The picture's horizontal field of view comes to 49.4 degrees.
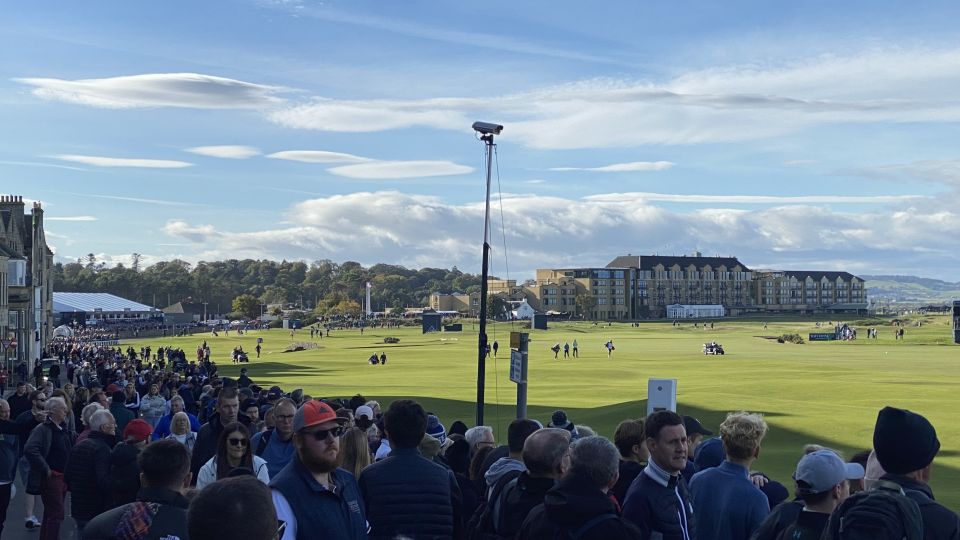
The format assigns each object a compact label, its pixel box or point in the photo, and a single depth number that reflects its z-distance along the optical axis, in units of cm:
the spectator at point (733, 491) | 720
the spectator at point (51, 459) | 1293
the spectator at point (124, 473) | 935
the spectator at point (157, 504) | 492
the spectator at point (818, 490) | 562
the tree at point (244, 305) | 19662
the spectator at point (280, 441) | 1027
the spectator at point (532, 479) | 687
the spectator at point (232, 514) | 388
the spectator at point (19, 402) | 1797
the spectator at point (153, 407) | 2045
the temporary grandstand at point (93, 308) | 10825
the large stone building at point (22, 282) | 5594
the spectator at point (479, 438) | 1010
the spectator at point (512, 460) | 767
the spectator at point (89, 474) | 1068
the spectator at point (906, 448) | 538
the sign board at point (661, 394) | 1512
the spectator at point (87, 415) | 1150
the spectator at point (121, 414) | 1620
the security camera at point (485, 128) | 2141
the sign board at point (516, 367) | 1901
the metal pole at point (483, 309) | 2041
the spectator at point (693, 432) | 970
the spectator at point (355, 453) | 841
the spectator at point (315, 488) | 603
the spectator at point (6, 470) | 1322
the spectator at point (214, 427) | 1116
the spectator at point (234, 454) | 859
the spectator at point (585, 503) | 587
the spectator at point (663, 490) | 701
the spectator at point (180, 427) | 1165
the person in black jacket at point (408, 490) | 737
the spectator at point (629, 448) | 835
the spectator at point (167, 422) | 1426
